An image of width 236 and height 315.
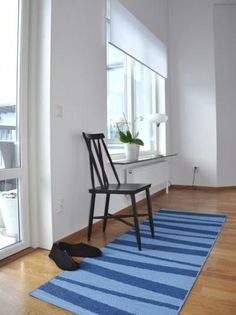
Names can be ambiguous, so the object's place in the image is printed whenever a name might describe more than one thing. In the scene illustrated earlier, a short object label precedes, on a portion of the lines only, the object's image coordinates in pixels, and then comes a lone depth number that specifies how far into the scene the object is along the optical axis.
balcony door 2.01
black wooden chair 2.15
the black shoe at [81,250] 2.01
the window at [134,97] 3.34
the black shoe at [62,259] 1.80
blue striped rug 1.40
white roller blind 3.05
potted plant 3.15
